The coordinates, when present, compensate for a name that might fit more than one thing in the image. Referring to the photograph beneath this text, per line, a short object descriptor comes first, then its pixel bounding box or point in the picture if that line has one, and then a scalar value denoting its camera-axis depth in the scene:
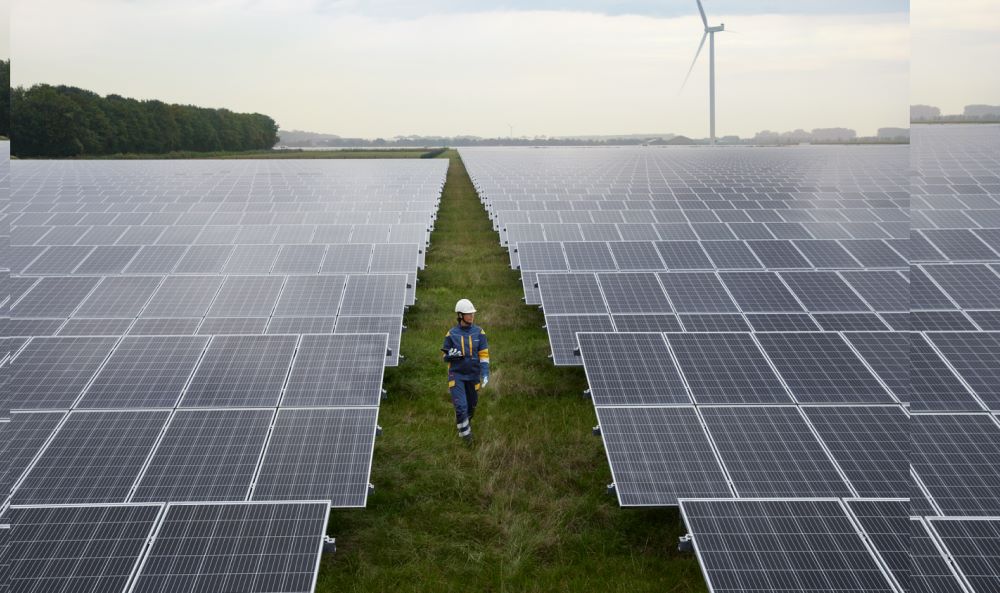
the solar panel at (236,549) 6.09
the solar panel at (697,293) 13.68
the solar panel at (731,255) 17.09
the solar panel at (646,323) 12.77
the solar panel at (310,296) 13.62
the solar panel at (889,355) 9.41
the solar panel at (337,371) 9.24
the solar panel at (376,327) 13.11
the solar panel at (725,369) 9.40
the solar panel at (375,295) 14.00
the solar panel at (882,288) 13.76
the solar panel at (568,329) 12.53
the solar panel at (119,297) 13.34
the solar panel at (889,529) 6.25
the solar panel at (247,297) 13.45
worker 11.10
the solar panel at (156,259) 17.56
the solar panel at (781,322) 12.06
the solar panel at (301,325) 12.79
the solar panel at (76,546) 6.00
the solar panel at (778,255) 17.05
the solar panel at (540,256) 17.59
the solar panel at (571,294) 13.78
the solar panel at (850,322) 12.43
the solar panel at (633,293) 13.75
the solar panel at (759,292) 13.74
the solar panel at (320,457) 7.83
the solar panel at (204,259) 17.39
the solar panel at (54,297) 13.36
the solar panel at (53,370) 9.11
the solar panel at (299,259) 17.25
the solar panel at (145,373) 9.14
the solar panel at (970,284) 13.05
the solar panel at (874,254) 17.12
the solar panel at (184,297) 13.32
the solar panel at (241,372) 9.16
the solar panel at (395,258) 18.03
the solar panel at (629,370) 9.42
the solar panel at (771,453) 7.79
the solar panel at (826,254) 17.20
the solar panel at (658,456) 7.84
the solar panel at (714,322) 12.68
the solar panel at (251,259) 17.31
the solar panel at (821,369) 9.34
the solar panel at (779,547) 6.18
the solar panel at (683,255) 17.08
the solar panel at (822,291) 13.90
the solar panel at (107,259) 17.53
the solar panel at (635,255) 17.11
